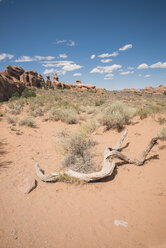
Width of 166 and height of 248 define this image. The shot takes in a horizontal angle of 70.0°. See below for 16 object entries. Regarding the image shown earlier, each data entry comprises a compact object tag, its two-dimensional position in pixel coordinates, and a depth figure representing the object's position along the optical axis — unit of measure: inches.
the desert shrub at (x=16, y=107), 394.0
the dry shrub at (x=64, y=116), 323.9
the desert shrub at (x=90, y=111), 421.1
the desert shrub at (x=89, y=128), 249.8
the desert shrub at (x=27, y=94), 710.1
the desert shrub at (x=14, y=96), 580.7
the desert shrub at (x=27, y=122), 294.5
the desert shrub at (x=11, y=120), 311.2
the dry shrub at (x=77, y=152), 138.8
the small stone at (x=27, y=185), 111.4
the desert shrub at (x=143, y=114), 256.2
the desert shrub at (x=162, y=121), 219.5
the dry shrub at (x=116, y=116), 233.9
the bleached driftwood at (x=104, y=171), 112.7
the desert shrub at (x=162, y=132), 166.2
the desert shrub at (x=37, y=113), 385.6
